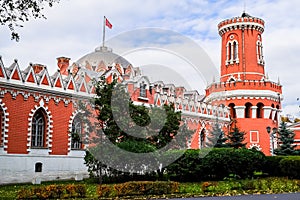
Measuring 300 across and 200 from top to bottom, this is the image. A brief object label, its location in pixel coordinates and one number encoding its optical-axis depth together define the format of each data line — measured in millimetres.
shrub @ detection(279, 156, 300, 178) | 23469
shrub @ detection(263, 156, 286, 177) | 25891
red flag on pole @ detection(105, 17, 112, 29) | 37378
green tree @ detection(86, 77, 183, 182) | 22297
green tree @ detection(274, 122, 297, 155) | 37938
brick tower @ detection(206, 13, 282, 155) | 45594
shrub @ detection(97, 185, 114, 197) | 16281
